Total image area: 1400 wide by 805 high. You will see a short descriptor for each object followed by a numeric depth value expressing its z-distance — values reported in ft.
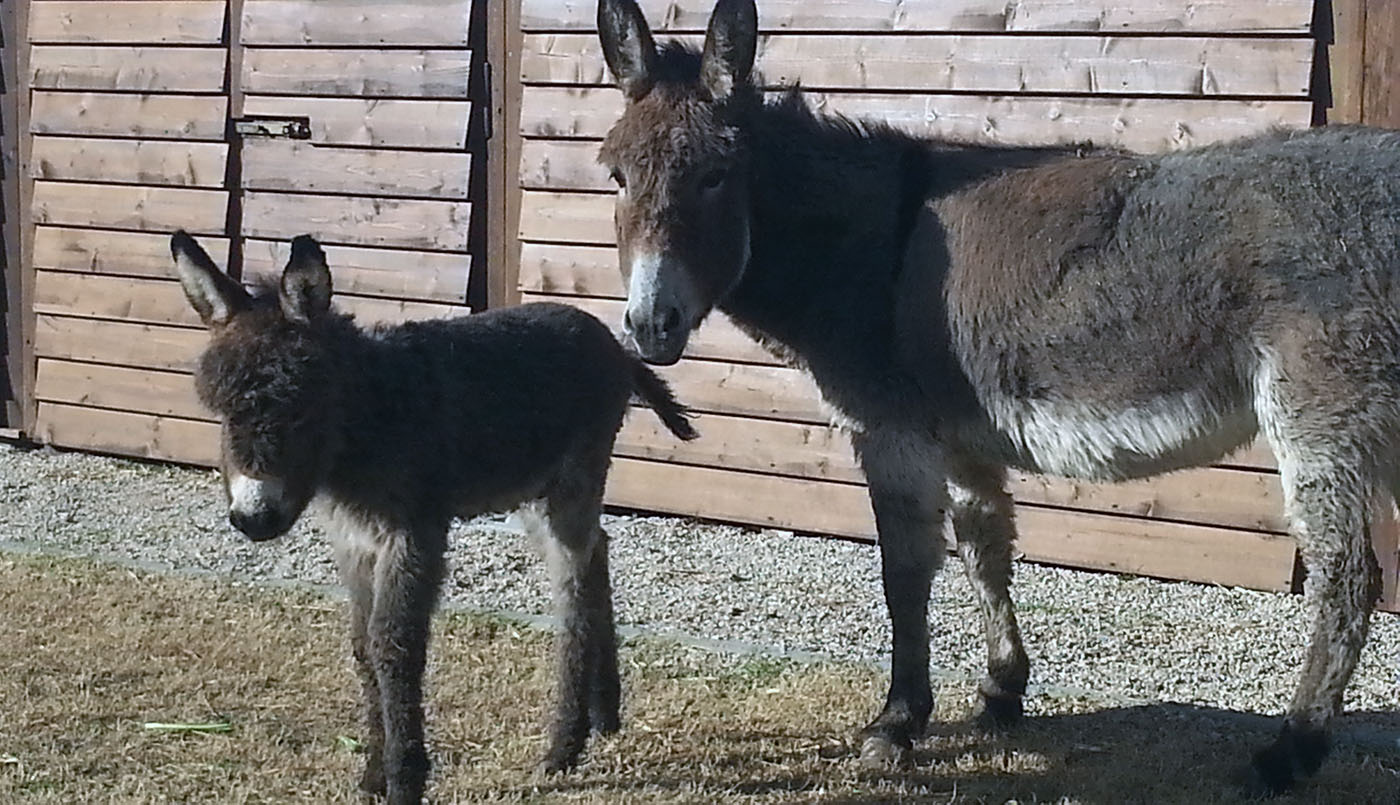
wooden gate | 26.89
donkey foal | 12.93
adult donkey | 13.56
